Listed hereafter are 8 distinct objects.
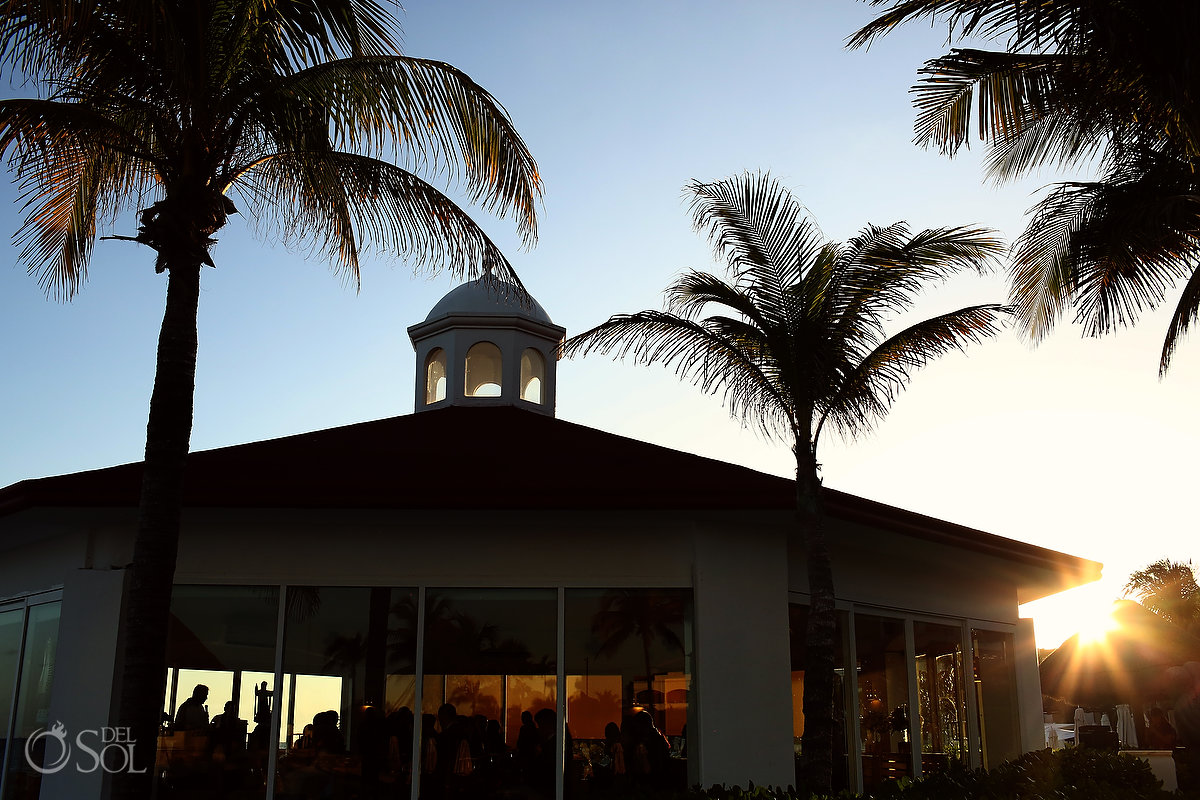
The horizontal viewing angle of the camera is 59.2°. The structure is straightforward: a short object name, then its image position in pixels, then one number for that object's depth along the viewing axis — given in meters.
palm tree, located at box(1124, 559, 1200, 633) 40.47
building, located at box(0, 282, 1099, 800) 10.65
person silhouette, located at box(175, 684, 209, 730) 10.77
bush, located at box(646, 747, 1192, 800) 6.80
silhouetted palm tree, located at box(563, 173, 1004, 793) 10.45
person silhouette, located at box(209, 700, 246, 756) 10.76
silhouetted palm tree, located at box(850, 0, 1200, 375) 8.18
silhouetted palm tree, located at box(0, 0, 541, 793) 7.56
